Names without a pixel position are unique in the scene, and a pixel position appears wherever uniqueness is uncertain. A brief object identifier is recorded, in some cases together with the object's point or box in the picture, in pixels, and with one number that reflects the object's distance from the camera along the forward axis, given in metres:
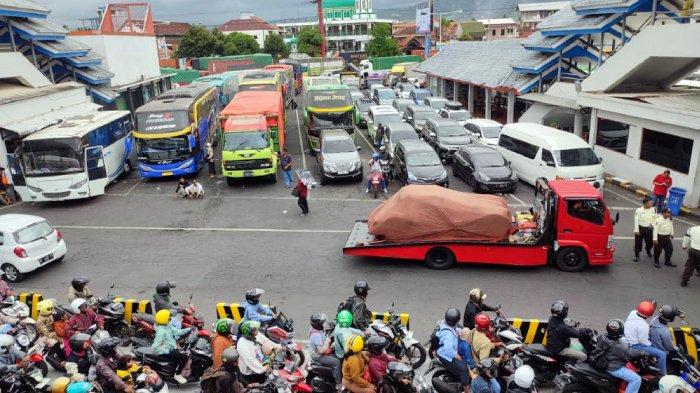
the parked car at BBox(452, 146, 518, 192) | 19.02
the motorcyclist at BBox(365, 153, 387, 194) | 19.78
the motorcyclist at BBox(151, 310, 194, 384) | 8.36
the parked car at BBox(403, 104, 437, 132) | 28.52
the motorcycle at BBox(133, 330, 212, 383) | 8.58
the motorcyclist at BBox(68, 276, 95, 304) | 10.01
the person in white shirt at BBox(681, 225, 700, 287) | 11.33
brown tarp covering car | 12.43
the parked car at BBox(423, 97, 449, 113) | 34.06
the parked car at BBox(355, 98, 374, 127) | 34.37
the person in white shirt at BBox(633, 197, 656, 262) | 12.86
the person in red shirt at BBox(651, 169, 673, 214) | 15.88
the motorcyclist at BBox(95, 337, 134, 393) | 7.11
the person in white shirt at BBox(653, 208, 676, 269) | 12.48
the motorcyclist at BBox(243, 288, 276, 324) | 8.88
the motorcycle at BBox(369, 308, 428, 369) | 8.45
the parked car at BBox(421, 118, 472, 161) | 23.61
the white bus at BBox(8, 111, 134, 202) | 18.72
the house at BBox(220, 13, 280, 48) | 122.77
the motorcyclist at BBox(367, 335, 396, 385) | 7.04
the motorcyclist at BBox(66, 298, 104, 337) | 9.02
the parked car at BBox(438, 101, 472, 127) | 29.70
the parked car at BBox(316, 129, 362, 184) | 20.98
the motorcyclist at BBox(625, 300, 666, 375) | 7.57
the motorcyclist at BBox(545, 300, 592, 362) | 7.76
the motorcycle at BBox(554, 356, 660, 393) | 7.20
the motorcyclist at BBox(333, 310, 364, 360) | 7.78
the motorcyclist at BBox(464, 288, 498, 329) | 8.65
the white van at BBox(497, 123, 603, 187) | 18.20
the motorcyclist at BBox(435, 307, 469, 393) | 7.50
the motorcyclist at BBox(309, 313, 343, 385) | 7.85
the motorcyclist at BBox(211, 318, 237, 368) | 7.53
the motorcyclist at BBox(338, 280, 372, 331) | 8.74
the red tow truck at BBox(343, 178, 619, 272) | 12.11
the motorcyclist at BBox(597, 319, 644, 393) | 7.00
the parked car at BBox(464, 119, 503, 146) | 24.23
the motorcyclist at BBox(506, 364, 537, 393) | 6.01
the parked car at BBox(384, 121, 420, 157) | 23.60
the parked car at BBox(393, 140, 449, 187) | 18.94
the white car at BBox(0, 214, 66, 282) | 12.95
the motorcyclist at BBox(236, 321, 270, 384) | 7.61
